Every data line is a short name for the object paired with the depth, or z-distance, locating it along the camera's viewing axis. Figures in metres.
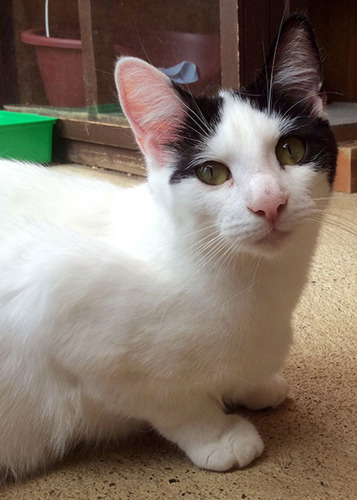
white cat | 0.78
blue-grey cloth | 2.23
